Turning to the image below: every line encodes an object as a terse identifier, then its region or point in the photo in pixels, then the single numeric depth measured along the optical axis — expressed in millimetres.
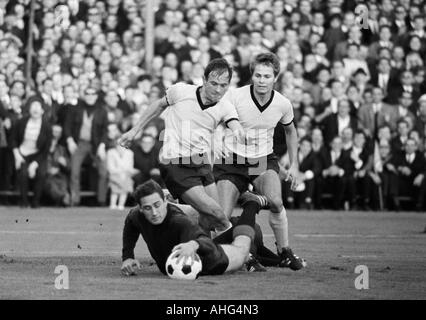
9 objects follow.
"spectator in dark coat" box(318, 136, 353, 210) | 21938
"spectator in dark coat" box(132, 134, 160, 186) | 21266
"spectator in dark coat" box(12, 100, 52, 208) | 20656
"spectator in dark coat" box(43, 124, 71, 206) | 21125
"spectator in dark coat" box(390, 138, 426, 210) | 22156
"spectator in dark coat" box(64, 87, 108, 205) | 21297
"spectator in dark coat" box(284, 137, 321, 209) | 21859
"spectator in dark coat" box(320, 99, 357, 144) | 22156
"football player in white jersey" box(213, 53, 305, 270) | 11883
